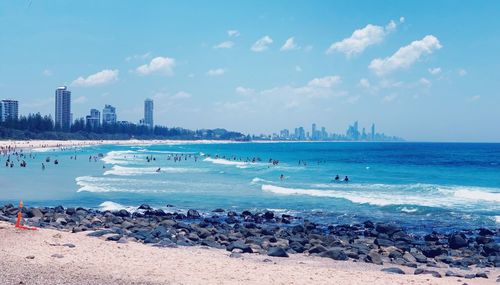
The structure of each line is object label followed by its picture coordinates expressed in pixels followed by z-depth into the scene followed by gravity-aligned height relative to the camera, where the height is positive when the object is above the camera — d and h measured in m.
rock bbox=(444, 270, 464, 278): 11.98 -3.16
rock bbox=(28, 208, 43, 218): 19.33 -3.10
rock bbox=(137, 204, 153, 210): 23.04 -3.32
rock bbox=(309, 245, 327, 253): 14.48 -3.16
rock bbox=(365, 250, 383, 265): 13.34 -3.16
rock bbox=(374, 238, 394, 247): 15.55 -3.18
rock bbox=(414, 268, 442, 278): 11.77 -3.10
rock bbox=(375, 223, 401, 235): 17.74 -3.17
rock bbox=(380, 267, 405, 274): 11.93 -3.09
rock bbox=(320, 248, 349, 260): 13.73 -3.15
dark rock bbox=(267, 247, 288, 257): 13.74 -3.11
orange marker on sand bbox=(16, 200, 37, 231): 14.74 -2.78
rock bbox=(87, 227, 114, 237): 15.24 -3.01
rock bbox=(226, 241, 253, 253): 14.19 -3.13
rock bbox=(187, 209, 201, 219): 21.26 -3.34
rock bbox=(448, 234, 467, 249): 15.84 -3.18
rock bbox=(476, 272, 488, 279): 11.95 -3.14
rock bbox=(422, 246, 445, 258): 14.52 -3.19
